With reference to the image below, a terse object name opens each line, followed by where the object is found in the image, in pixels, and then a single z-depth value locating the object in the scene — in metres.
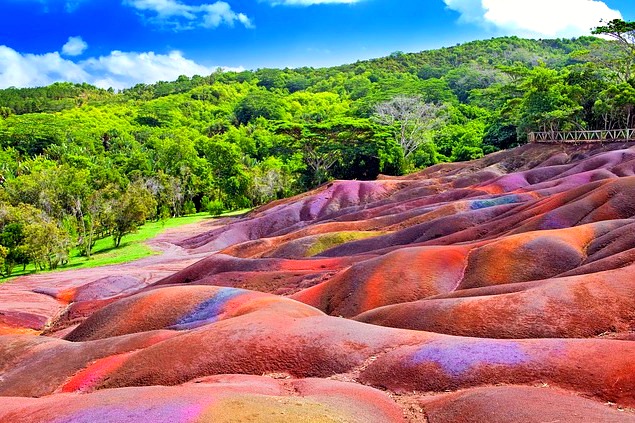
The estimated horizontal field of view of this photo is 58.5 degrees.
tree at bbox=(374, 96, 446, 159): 87.00
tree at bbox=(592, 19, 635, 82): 57.59
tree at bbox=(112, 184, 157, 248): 58.50
